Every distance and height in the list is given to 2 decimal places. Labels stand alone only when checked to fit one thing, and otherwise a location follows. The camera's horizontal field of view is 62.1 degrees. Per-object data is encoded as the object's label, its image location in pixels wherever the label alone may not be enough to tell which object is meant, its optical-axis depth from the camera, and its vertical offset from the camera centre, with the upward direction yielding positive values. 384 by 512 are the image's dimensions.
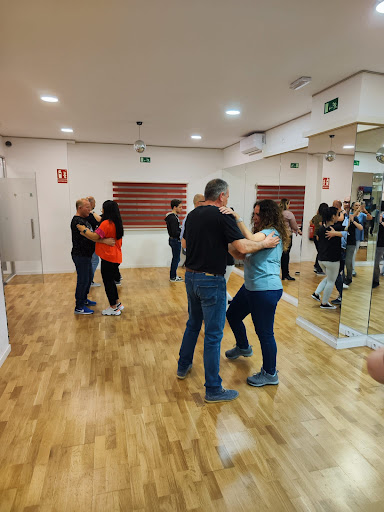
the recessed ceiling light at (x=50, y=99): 3.91 +1.24
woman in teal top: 2.40 -0.54
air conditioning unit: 5.69 +1.03
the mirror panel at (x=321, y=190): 3.23 +0.11
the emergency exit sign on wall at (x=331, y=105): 3.34 +1.00
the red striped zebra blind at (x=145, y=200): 7.34 -0.01
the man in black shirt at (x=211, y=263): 2.21 -0.44
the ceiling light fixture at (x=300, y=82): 3.24 +1.21
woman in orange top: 3.82 -0.44
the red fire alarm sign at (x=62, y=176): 6.83 +0.50
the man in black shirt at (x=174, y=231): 5.91 -0.57
